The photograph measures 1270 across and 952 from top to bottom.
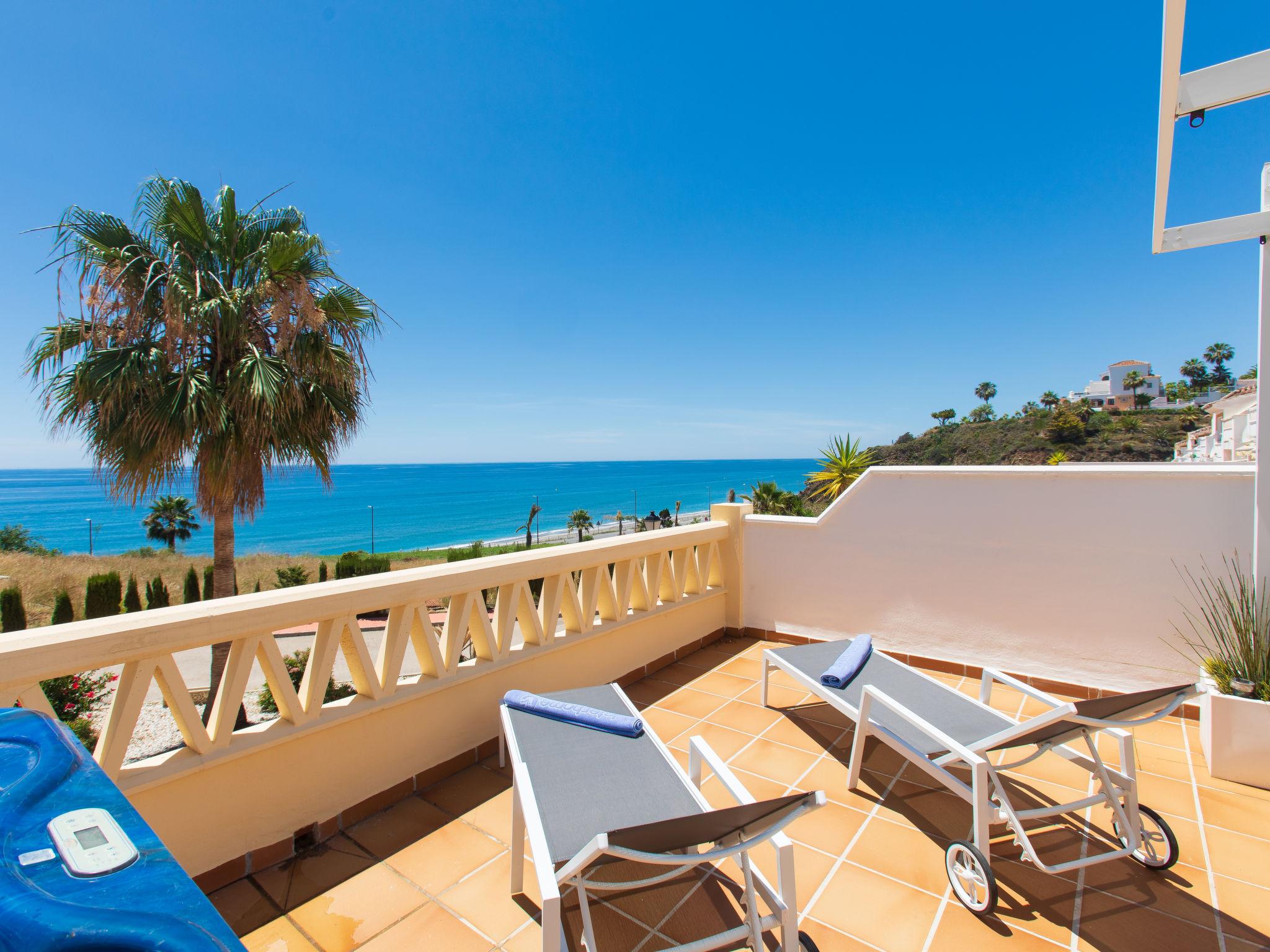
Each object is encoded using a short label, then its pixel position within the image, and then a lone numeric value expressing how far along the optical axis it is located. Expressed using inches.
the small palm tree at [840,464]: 468.1
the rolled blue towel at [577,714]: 95.3
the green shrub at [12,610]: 461.7
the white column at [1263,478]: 117.4
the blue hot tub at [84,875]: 20.9
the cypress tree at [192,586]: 593.9
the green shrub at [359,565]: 644.1
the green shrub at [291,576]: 788.6
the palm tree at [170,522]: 1193.4
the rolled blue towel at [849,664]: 119.2
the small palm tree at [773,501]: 703.1
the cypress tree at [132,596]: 558.9
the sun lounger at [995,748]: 78.3
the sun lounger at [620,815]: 54.9
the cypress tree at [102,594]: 500.4
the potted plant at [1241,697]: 108.7
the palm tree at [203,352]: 261.0
